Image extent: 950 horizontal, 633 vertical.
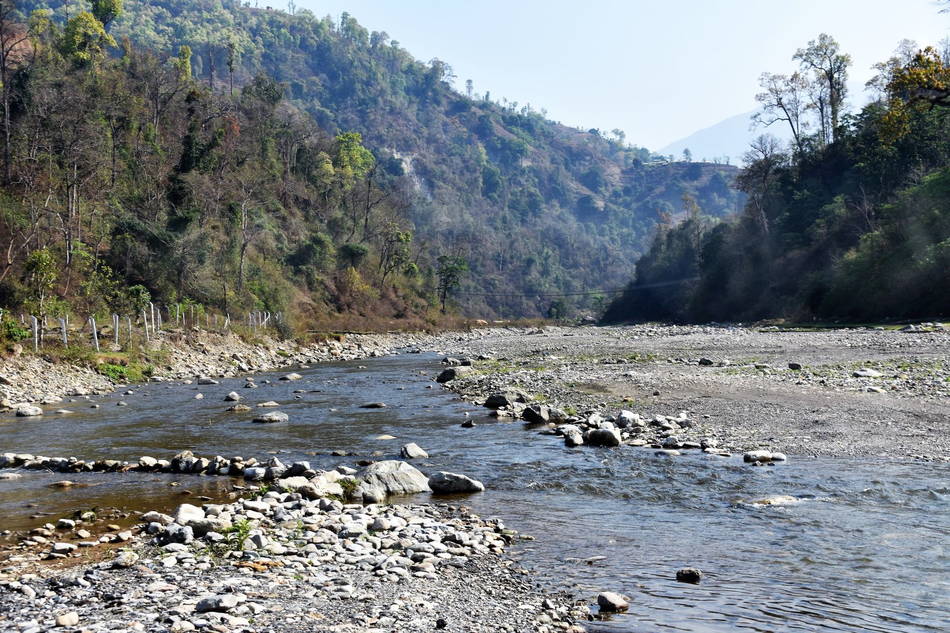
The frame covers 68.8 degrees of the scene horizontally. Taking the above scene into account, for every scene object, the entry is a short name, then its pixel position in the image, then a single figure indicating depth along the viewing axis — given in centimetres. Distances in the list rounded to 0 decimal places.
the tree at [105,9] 8194
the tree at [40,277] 2897
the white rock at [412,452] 1331
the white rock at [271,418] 1788
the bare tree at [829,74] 7388
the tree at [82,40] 6800
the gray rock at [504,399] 1936
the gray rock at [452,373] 2750
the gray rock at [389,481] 1017
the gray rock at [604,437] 1340
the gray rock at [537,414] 1655
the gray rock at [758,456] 1126
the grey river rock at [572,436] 1370
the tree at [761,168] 8312
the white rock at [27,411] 1875
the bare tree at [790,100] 7662
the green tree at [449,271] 9850
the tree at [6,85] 4002
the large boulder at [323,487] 996
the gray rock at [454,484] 1064
